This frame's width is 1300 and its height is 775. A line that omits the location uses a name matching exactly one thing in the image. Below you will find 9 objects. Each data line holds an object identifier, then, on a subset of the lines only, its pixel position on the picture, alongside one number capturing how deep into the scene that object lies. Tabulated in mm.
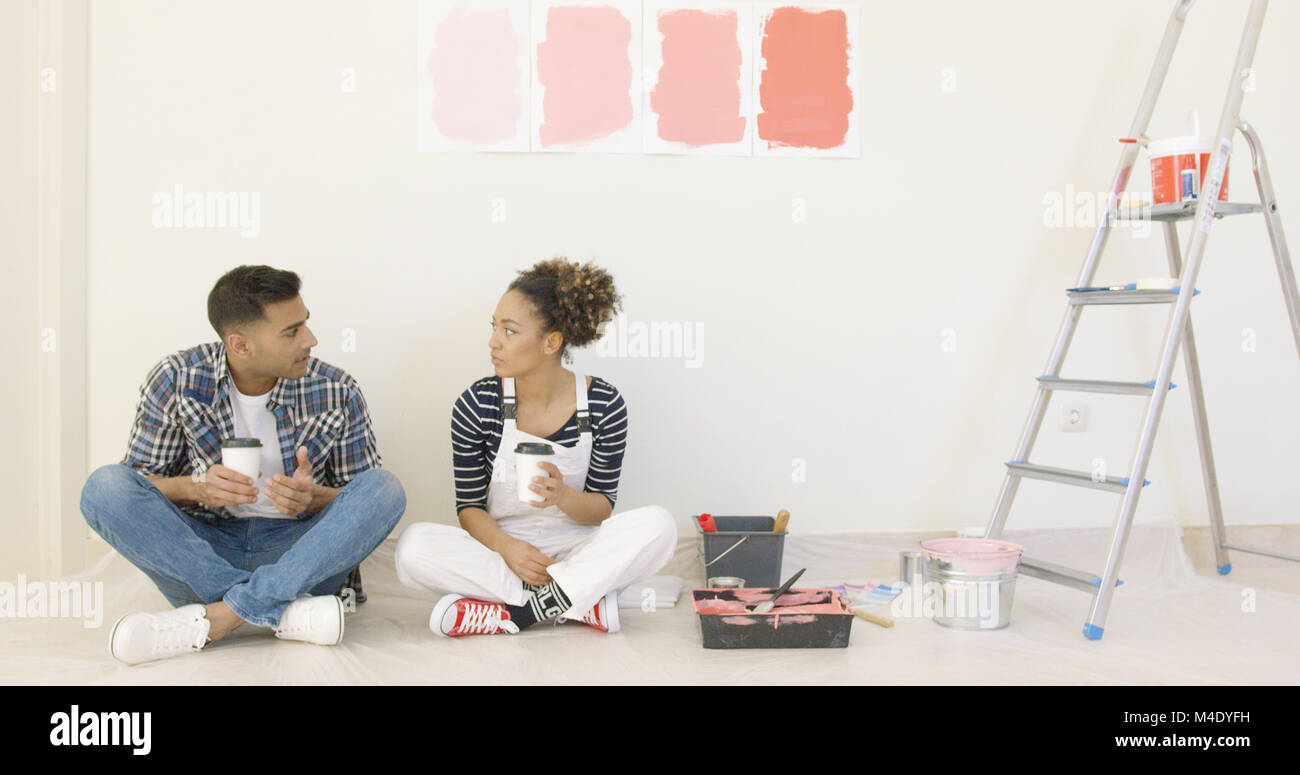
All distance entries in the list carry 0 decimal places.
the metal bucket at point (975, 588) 2375
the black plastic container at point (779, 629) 2176
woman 2277
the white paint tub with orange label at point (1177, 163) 2539
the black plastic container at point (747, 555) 2721
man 2074
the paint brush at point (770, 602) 2303
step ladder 2340
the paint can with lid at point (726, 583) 2680
